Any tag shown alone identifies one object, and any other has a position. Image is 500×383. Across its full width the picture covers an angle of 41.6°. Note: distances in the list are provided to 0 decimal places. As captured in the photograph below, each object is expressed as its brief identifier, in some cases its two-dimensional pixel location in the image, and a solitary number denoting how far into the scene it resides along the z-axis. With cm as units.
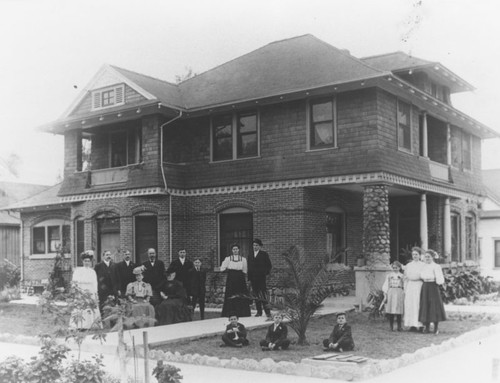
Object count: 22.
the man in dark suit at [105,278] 1451
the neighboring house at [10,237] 3322
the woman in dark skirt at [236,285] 1553
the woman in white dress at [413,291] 1325
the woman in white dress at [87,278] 1377
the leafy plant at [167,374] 701
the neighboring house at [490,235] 3105
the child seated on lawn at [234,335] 1132
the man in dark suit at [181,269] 1614
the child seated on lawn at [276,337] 1087
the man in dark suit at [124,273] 1471
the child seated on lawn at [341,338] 1051
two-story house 1891
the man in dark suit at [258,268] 1595
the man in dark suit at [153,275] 1510
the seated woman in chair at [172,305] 1452
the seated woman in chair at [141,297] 1380
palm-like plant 1148
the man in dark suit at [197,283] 1614
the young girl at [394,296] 1349
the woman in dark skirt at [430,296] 1297
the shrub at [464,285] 2017
